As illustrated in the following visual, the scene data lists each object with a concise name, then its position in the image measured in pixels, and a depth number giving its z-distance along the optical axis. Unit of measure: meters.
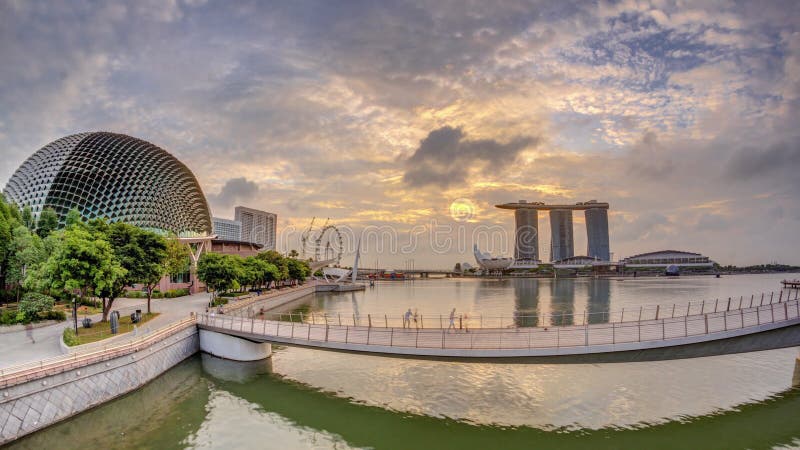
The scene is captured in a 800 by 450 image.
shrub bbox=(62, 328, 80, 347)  23.07
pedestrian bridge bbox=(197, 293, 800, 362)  19.98
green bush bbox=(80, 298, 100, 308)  41.92
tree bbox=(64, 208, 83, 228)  52.94
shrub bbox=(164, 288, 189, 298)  57.08
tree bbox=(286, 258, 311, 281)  97.25
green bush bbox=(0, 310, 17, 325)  29.38
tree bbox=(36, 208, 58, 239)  53.00
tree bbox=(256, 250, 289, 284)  82.56
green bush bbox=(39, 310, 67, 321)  31.78
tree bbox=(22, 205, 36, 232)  54.59
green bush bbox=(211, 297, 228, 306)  48.68
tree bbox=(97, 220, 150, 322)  33.78
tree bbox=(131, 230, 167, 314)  35.22
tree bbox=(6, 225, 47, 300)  34.25
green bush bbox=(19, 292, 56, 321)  30.17
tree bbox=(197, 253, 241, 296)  50.22
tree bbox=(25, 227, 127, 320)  26.58
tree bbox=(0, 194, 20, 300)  37.28
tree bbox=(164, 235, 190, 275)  47.16
